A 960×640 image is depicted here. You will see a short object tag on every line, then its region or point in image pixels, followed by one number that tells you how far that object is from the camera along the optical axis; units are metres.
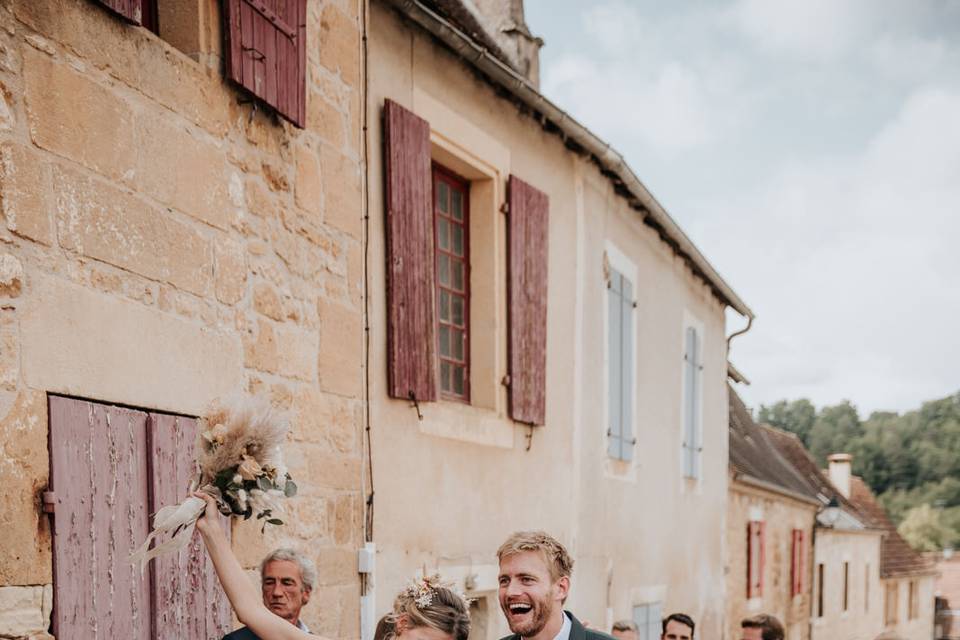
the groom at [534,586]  3.54
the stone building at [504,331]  6.41
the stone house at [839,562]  22.56
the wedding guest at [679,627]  6.15
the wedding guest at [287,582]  4.25
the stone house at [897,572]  29.12
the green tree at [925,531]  60.44
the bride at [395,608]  3.23
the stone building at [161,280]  3.40
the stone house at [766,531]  15.97
